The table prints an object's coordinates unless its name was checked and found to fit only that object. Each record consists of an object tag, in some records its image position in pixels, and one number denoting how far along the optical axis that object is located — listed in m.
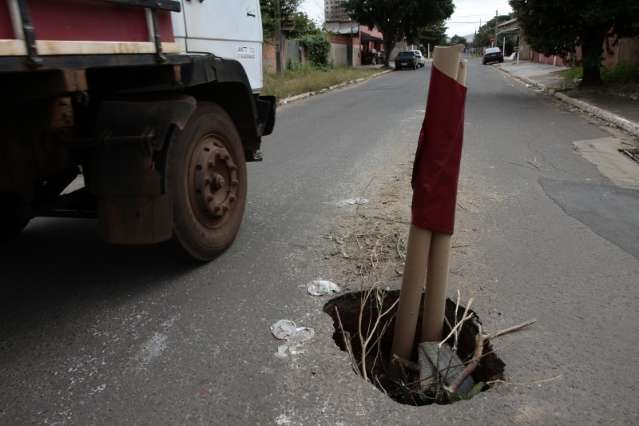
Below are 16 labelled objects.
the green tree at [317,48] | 30.64
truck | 2.04
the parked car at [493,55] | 45.31
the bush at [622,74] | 15.60
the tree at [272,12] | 22.02
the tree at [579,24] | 11.98
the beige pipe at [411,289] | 2.27
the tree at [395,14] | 40.94
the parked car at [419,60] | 43.23
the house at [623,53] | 17.99
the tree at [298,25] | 26.30
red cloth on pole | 2.04
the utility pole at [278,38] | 19.42
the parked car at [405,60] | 40.00
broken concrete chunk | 2.29
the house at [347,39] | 40.59
